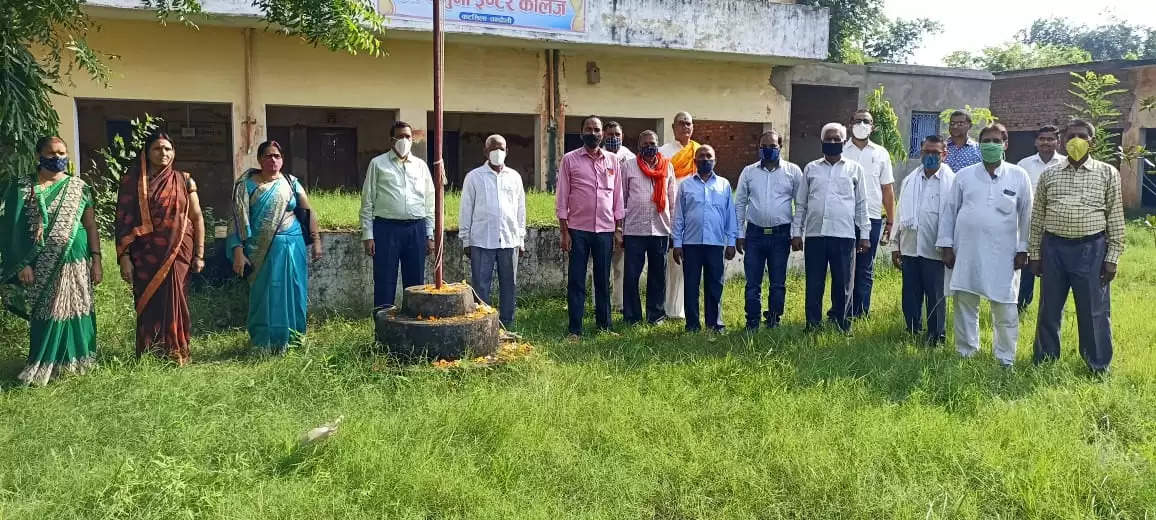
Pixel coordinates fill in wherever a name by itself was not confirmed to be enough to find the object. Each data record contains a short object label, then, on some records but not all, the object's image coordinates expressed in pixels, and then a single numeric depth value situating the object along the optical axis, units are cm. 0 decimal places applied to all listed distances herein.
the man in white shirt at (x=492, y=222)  644
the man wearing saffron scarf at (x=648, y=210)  656
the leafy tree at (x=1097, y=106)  883
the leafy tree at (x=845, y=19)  2050
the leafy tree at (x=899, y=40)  3122
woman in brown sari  548
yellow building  1105
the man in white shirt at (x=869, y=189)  677
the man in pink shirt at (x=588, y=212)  637
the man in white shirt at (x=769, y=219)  645
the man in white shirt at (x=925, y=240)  616
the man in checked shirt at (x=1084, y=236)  515
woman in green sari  510
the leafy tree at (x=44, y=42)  495
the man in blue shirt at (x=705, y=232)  641
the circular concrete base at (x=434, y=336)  516
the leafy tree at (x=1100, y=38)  3956
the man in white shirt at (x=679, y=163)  683
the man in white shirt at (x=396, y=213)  629
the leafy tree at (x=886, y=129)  1428
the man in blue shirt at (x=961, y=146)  674
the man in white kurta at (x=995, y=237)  551
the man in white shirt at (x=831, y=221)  615
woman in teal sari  584
